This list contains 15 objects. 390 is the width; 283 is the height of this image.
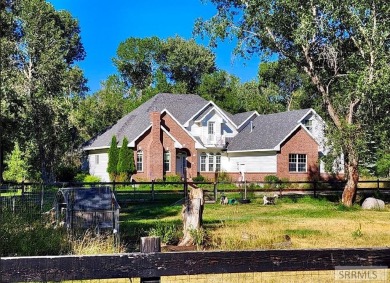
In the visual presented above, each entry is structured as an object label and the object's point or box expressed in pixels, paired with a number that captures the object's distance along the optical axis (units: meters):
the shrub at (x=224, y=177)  42.98
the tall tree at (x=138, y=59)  74.62
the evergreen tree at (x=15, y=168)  34.54
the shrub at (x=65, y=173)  41.06
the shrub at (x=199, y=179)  39.99
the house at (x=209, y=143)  40.88
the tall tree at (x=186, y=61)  73.88
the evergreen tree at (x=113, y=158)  40.25
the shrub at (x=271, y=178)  38.78
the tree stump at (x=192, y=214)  13.05
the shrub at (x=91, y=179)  41.97
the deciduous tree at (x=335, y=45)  22.91
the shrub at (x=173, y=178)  39.50
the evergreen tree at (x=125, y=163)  39.44
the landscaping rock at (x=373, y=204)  24.56
